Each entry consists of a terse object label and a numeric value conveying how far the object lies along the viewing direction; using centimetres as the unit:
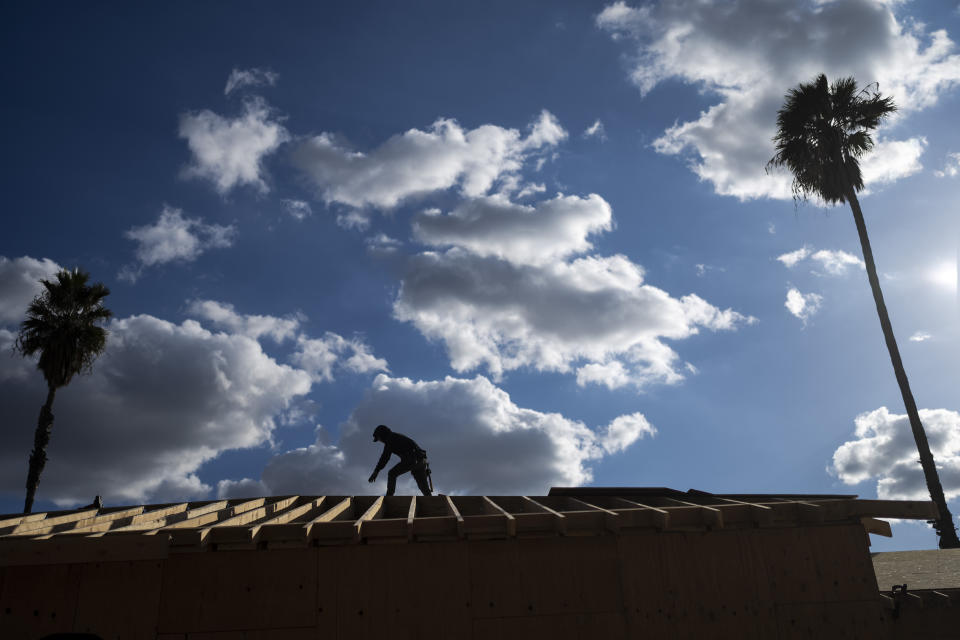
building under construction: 703
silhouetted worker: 1397
